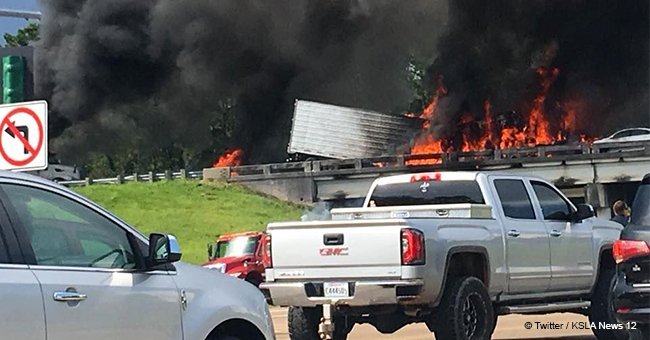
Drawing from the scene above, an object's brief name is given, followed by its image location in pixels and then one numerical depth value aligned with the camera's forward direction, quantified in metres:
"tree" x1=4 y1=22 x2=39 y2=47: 79.93
